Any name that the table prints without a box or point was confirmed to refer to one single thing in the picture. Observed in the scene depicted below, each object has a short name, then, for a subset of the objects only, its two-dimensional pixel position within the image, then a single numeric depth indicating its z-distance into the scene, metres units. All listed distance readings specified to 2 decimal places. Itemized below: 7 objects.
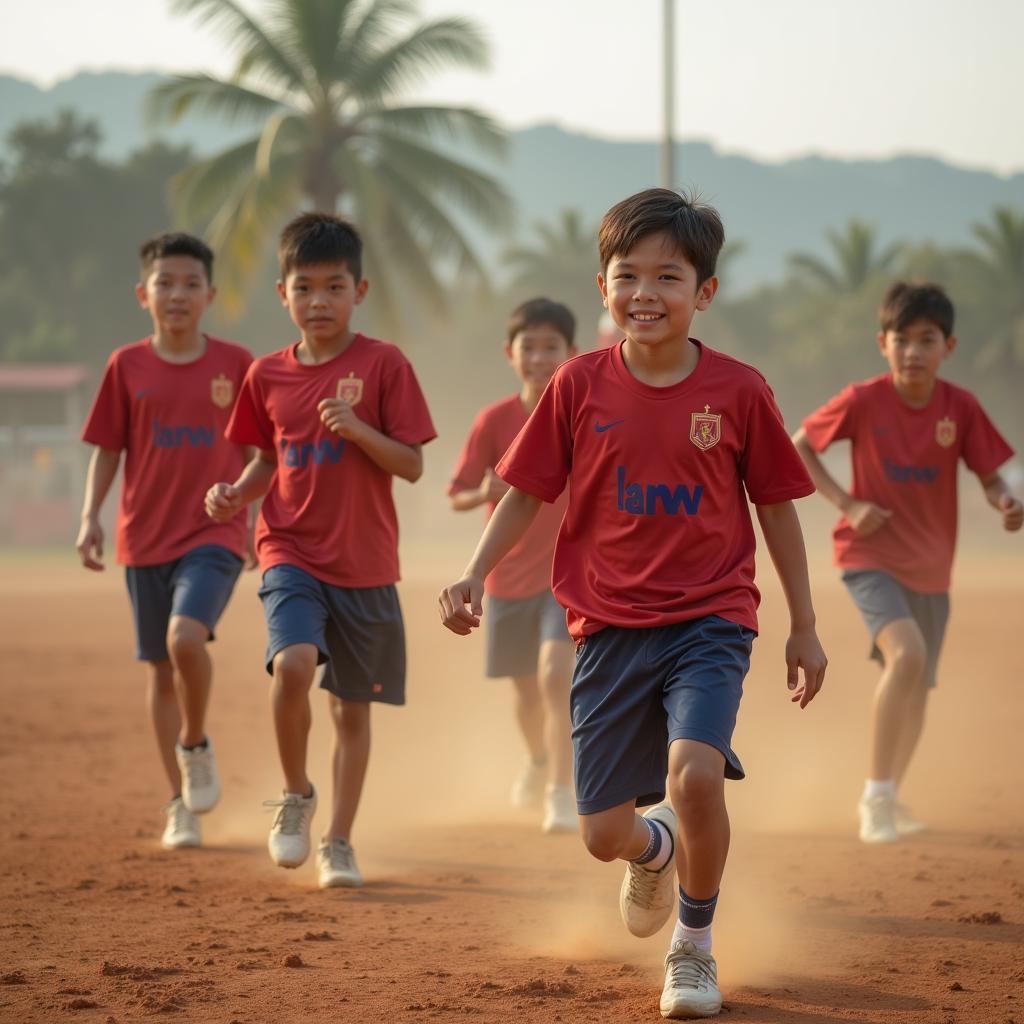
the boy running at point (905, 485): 12.02
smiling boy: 7.43
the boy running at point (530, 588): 12.73
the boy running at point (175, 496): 11.53
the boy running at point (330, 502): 10.05
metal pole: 36.56
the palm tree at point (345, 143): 55.87
